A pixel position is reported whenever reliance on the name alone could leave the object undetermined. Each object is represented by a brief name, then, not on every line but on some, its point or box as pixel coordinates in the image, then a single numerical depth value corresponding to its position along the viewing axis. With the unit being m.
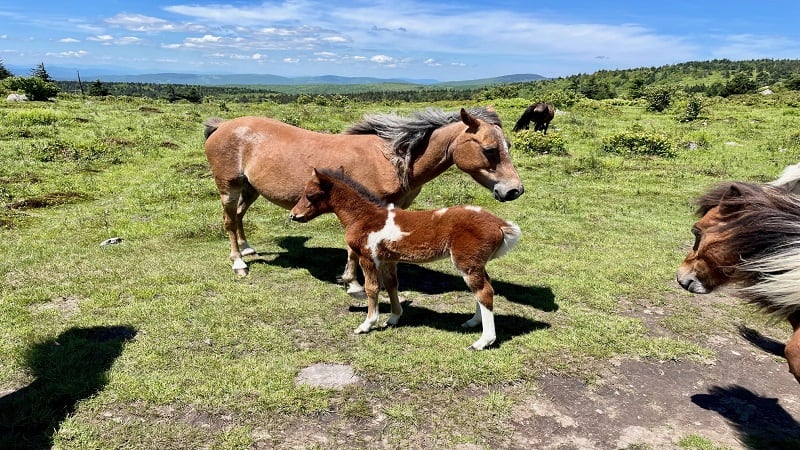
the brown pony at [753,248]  3.22
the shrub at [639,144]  18.52
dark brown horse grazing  22.30
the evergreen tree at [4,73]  38.18
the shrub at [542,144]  18.80
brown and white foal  5.21
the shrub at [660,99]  31.48
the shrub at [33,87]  29.33
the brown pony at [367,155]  6.06
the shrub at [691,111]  26.00
